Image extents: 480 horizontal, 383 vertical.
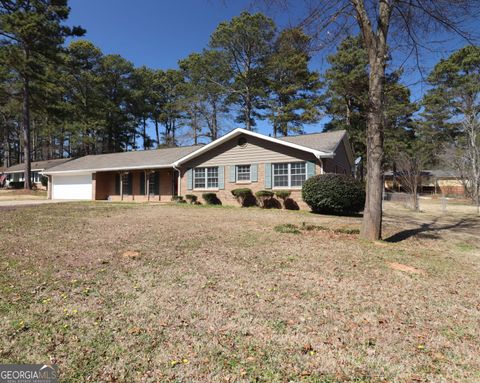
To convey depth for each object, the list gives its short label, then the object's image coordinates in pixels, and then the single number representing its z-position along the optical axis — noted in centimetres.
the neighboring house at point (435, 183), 4050
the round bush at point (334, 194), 1243
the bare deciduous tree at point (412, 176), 1698
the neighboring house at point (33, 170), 3784
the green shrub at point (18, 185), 3289
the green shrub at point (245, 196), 1580
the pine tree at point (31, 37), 2272
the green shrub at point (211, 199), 1698
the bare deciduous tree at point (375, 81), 714
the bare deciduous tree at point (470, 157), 2355
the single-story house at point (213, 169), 1515
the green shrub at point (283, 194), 1494
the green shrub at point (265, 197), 1528
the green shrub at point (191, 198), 1759
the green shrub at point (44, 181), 3332
